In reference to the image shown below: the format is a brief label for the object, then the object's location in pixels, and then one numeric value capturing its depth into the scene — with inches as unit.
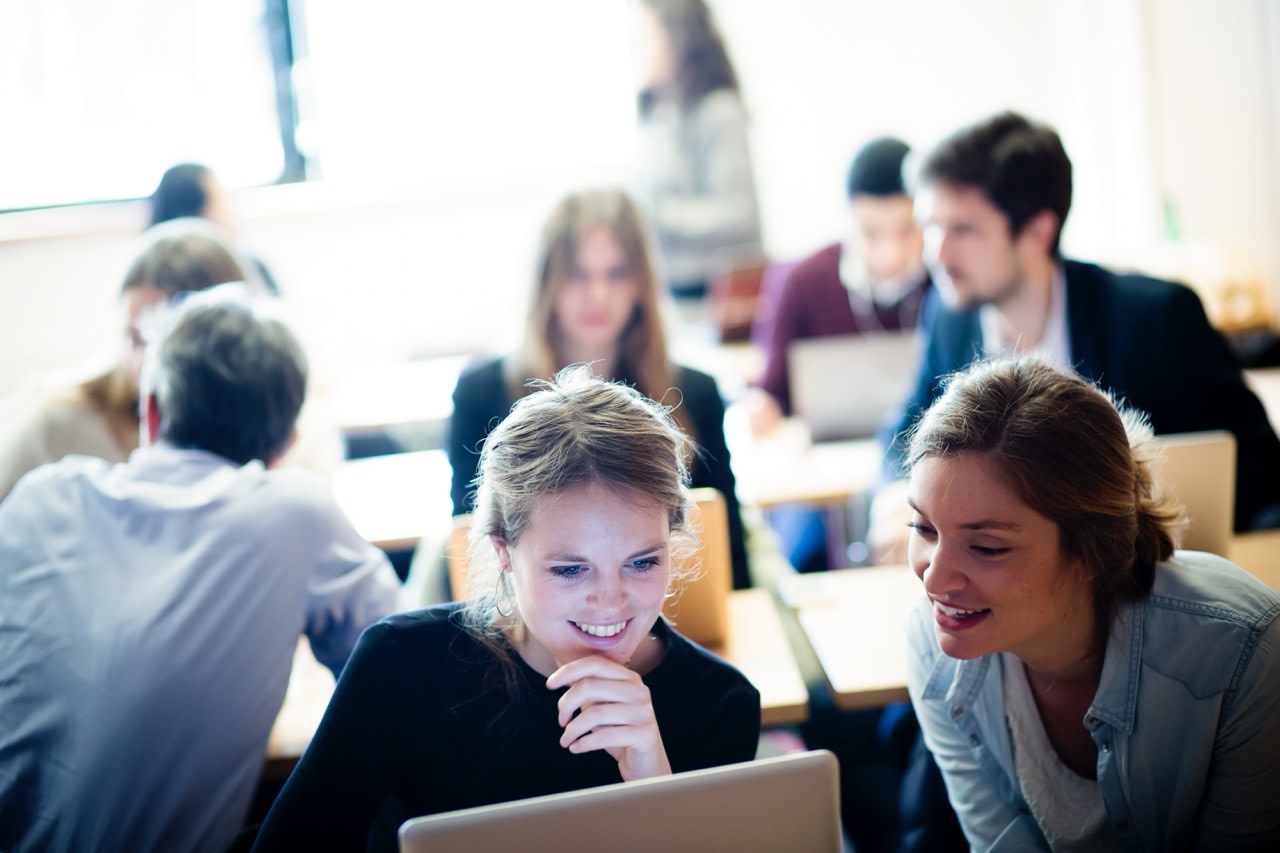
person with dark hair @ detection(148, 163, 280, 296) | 150.4
